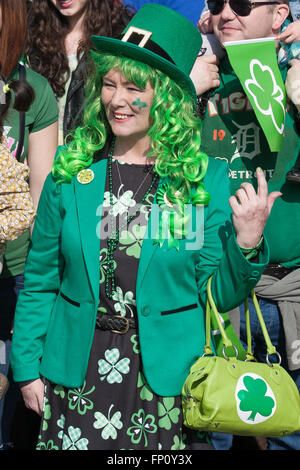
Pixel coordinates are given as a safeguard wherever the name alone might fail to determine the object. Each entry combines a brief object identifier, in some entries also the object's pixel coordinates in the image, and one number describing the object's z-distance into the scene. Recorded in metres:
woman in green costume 3.09
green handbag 2.85
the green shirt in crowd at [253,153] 3.74
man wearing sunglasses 3.72
